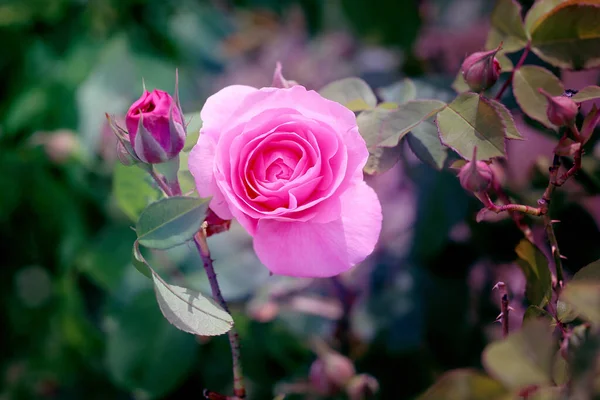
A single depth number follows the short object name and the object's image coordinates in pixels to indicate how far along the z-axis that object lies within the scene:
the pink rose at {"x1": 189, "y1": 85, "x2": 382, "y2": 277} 0.64
